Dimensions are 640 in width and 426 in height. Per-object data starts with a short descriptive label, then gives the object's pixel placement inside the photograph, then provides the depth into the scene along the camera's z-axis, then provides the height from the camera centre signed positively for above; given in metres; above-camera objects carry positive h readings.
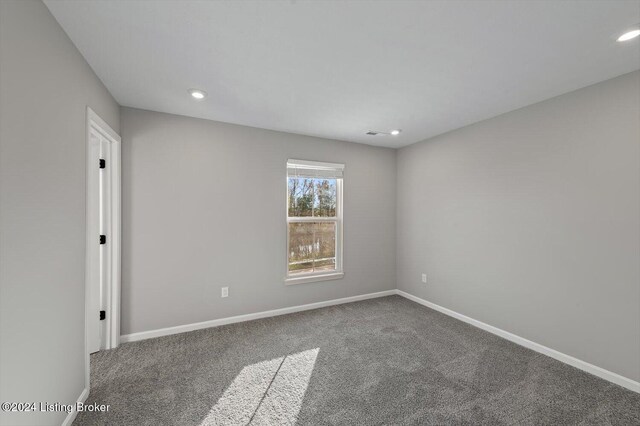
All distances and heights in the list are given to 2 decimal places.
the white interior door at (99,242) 2.71 -0.26
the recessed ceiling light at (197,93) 2.54 +1.15
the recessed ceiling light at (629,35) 1.73 +1.15
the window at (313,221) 3.90 -0.07
